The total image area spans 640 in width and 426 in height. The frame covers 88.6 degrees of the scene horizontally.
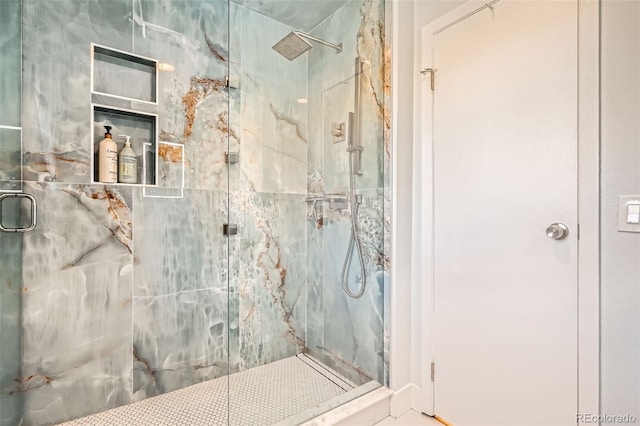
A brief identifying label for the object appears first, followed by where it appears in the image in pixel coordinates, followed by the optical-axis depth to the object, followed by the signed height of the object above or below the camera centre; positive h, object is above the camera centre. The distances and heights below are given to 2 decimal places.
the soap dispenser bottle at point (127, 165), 1.68 +0.23
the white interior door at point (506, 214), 1.24 -0.02
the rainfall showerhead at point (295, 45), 1.95 +0.99
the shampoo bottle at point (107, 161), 1.62 +0.24
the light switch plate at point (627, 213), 1.07 -0.02
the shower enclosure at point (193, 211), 1.50 -0.01
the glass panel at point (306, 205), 1.80 +0.02
